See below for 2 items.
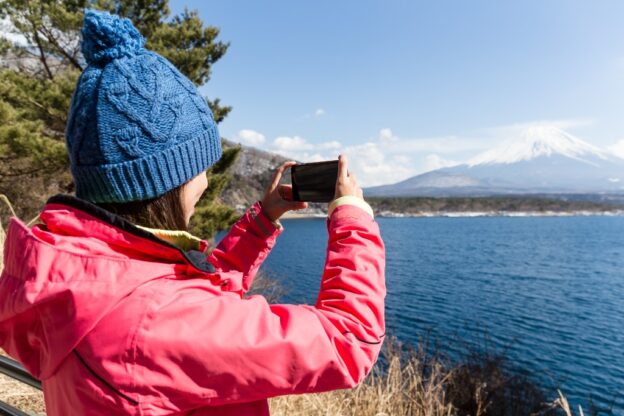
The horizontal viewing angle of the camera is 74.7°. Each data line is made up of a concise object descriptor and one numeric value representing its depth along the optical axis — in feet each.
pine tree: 26.30
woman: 2.16
